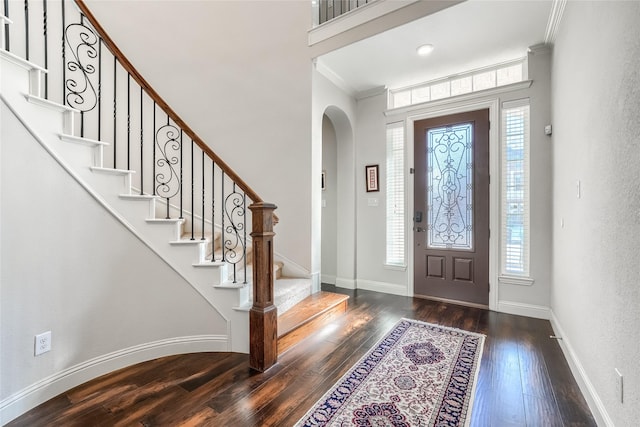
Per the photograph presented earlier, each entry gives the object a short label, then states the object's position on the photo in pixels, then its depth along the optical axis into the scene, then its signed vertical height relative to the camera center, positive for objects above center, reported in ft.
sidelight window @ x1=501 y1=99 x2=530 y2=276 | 10.30 +0.81
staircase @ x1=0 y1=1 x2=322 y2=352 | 5.81 +1.35
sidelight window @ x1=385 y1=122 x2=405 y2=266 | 12.79 +0.67
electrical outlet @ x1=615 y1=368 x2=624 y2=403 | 4.24 -2.59
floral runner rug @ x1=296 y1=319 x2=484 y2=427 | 5.28 -3.72
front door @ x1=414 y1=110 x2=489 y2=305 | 11.10 +0.15
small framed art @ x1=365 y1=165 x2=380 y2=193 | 13.24 +1.51
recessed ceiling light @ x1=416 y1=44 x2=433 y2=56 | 9.96 +5.63
